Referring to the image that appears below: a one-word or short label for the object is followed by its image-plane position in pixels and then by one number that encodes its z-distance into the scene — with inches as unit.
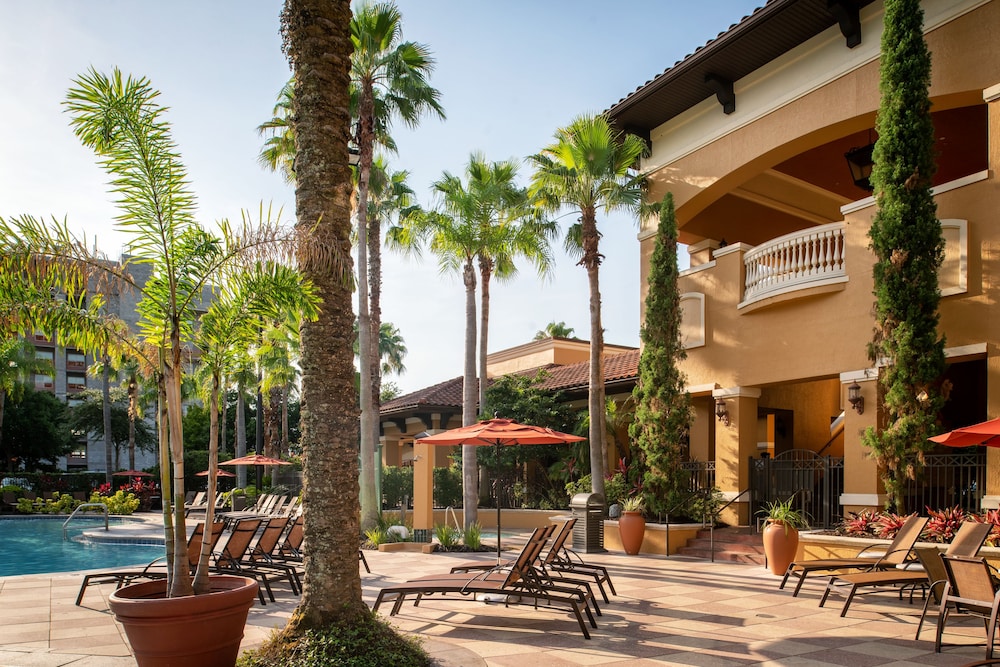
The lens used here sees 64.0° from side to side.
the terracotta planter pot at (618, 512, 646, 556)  605.9
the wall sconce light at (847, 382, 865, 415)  527.4
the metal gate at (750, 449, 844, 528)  542.0
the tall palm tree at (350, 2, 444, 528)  678.5
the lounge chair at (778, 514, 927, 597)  389.7
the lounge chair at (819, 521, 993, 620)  342.5
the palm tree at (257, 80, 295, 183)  684.1
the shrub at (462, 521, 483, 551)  627.5
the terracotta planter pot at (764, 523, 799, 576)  475.2
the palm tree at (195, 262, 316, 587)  251.4
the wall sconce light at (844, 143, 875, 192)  565.3
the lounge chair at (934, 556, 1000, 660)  272.5
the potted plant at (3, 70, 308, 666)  239.3
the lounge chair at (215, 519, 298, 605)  401.4
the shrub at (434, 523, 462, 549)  629.9
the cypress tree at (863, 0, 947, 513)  470.6
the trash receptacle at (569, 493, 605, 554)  611.5
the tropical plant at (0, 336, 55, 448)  1466.5
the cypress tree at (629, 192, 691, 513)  629.9
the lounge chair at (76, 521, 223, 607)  370.3
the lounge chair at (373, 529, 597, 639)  315.6
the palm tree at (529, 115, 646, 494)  661.3
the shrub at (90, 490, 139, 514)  1155.9
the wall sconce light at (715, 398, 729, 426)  651.5
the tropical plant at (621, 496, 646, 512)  617.3
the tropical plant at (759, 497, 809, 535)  477.4
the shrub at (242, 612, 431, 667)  227.5
